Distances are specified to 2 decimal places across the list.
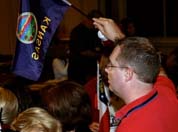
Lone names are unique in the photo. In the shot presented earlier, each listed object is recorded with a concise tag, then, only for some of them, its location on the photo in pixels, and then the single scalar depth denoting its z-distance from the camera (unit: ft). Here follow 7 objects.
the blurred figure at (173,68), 12.95
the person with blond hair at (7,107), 8.66
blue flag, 9.16
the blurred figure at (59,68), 18.84
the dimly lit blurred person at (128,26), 22.44
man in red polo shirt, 6.59
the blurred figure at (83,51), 18.33
